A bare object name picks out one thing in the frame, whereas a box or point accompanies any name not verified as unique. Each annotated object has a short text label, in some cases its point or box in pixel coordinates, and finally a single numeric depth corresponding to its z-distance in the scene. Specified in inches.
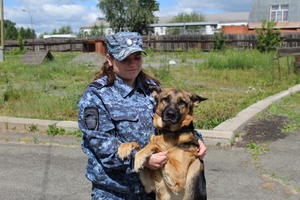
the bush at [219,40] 1288.1
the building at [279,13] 1702.8
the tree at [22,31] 3174.2
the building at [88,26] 3995.1
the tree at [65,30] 4400.1
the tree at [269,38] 1077.3
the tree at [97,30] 2534.2
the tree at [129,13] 2758.4
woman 91.8
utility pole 908.3
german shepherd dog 95.3
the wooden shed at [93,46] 1076.6
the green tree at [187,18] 3625.2
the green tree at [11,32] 2930.4
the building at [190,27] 2797.7
